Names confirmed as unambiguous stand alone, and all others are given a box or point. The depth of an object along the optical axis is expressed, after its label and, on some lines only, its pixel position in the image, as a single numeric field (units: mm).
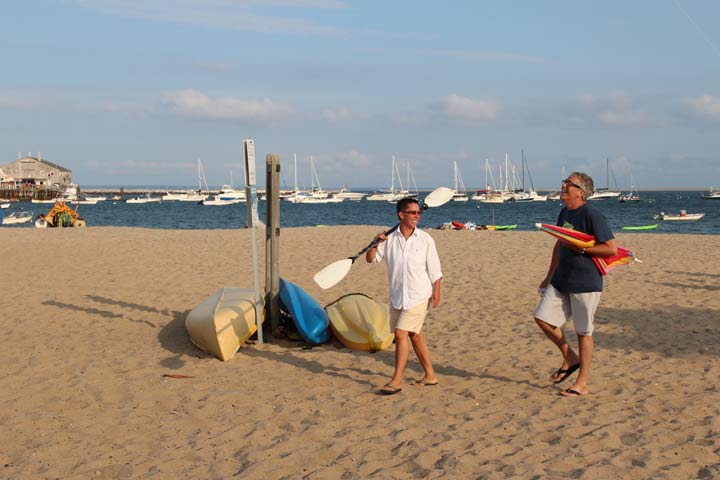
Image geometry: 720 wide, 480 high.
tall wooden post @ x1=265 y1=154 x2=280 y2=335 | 8086
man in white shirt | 5852
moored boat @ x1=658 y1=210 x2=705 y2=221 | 47622
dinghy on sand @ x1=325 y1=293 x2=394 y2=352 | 7750
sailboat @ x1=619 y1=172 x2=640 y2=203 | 107775
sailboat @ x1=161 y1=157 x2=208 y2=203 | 110762
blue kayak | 7945
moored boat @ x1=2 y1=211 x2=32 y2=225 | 46541
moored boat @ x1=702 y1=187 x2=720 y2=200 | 109875
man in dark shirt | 5527
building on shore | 98500
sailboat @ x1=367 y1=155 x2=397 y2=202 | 110062
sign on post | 7320
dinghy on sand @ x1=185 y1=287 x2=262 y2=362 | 7375
